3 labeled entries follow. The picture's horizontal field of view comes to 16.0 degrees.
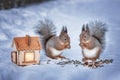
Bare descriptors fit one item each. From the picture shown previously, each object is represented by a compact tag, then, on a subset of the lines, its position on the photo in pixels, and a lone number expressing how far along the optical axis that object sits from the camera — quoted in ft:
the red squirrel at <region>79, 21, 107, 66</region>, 8.58
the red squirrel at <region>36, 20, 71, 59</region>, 8.70
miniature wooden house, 8.60
